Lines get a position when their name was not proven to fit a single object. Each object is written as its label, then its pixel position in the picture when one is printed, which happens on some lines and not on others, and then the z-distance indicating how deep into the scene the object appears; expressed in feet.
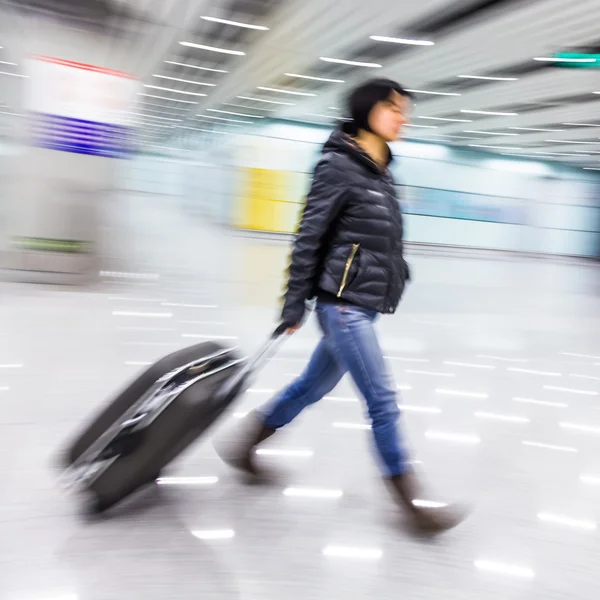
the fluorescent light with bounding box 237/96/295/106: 59.78
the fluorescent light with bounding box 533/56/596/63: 34.86
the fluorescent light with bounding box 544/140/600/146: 67.23
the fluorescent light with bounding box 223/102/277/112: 64.69
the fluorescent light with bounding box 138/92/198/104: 67.48
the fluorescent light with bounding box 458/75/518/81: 43.61
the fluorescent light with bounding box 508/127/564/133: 62.73
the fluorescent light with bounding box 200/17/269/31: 34.14
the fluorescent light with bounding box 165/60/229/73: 47.41
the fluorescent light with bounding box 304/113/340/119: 65.72
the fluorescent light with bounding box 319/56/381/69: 42.11
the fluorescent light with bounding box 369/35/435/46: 36.29
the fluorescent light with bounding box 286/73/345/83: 48.19
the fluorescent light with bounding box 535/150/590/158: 76.64
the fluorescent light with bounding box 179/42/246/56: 40.74
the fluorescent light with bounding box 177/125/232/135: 93.97
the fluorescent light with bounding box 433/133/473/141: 73.31
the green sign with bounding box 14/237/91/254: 24.00
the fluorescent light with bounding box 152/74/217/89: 54.24
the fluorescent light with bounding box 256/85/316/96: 54.24
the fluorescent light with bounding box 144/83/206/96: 60.92
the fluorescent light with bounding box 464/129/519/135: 68.49
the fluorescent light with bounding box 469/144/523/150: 78.95
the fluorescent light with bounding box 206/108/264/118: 71.26
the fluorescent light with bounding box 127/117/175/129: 100.06
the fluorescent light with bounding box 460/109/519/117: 57.11
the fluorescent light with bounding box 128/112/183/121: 89.79
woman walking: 7.25
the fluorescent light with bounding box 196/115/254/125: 77.83
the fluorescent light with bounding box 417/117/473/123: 62.92
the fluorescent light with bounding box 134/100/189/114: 75.17
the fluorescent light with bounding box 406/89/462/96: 51.13
